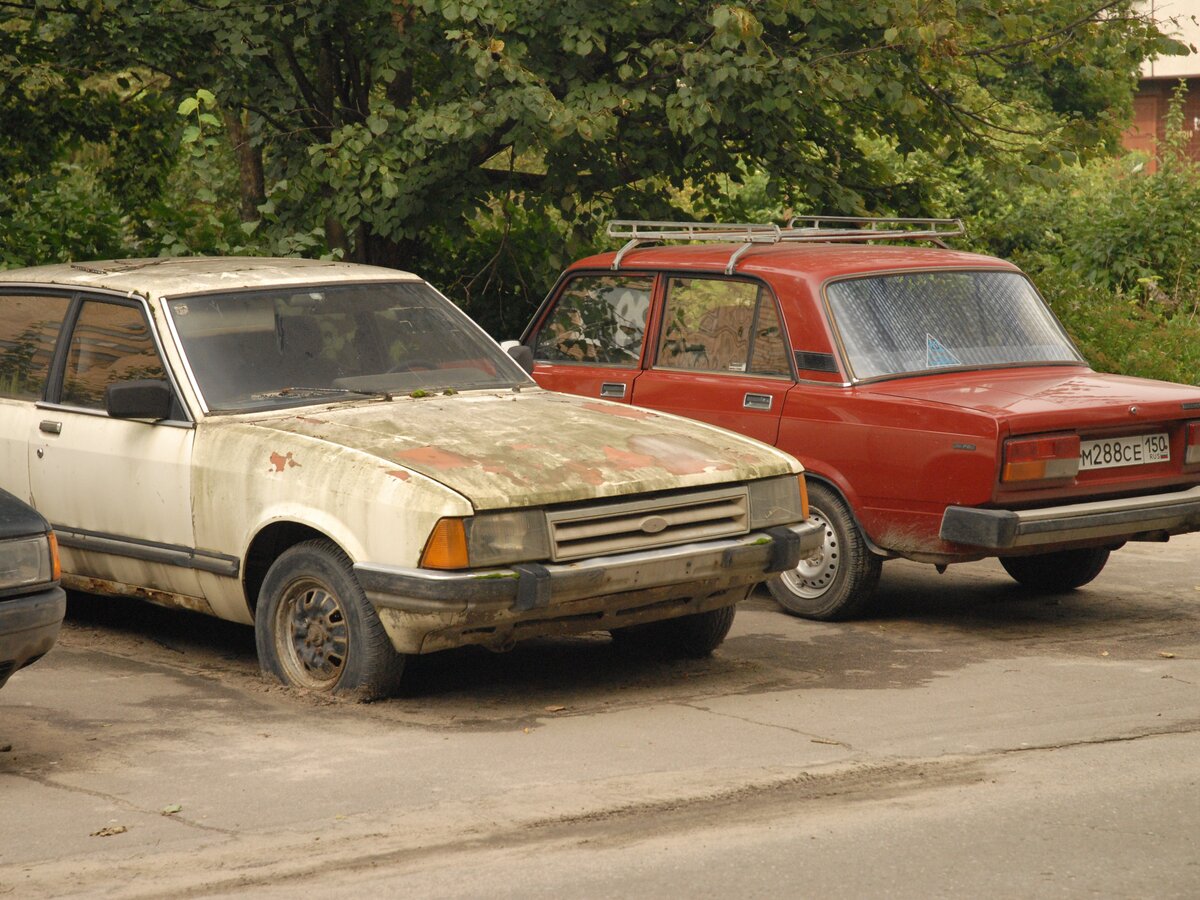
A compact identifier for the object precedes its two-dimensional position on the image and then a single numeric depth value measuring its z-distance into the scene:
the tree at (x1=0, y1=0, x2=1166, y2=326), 11.30
